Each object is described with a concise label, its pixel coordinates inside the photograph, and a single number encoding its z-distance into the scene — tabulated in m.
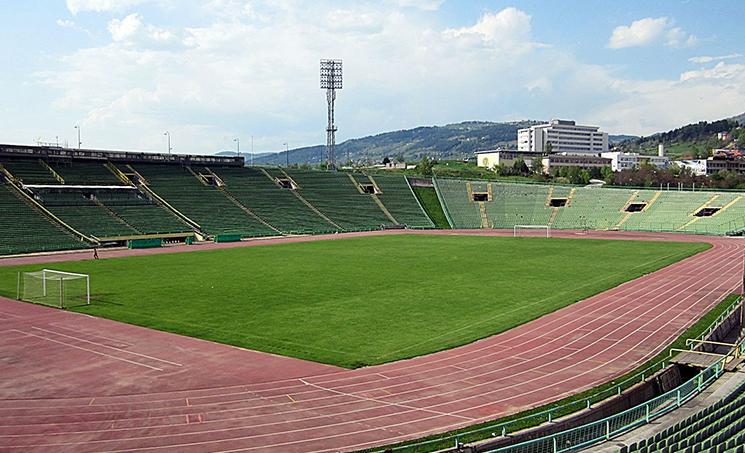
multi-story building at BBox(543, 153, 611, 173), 160.62
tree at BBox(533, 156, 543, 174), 139.93
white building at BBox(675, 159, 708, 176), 154.75
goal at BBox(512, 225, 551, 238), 70.66
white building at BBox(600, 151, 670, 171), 181.82
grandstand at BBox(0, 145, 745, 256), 64.56
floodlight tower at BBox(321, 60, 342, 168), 104.75
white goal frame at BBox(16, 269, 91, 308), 30.51
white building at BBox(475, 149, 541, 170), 171.89
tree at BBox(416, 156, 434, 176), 117.88
